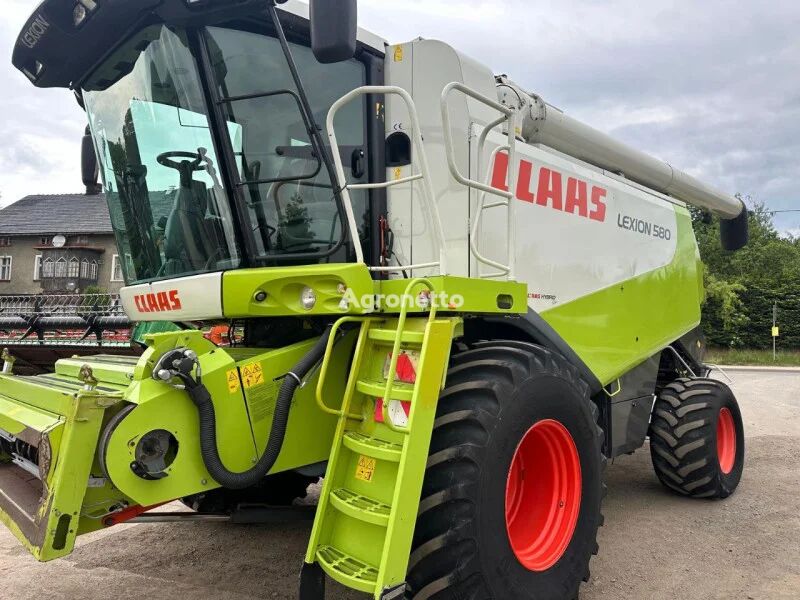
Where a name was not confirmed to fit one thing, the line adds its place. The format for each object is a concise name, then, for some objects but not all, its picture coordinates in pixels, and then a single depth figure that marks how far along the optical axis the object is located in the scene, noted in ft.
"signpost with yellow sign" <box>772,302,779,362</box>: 73.46
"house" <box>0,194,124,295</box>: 108.99
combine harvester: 7.64
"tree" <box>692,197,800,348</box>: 80.18
